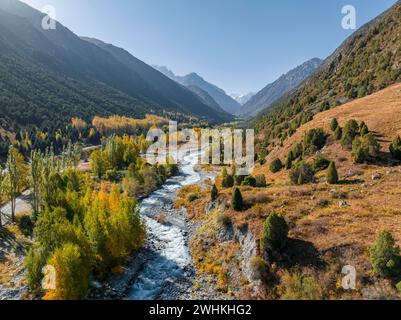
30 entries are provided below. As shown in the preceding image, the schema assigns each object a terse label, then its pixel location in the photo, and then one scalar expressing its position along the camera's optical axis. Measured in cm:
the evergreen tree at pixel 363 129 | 5788
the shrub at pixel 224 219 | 4551
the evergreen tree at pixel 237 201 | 4584
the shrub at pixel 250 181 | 5869
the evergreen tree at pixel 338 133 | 6431
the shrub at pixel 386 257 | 2591
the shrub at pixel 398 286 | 2447
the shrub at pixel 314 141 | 6636
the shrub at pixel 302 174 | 5283
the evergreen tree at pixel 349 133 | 5872
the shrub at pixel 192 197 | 6981
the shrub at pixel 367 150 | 5131
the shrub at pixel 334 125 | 6719
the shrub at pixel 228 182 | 6645
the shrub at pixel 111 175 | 9619
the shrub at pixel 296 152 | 6950
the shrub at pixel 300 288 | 2789
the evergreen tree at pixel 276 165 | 6944
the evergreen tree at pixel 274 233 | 3447
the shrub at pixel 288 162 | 6631
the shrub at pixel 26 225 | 5760
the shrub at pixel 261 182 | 5861
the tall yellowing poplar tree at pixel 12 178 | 6078
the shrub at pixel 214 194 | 5656
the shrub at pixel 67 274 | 3112
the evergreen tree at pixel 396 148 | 4894
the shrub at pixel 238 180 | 6390
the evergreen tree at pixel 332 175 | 4738
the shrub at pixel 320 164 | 5697
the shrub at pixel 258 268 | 3356
